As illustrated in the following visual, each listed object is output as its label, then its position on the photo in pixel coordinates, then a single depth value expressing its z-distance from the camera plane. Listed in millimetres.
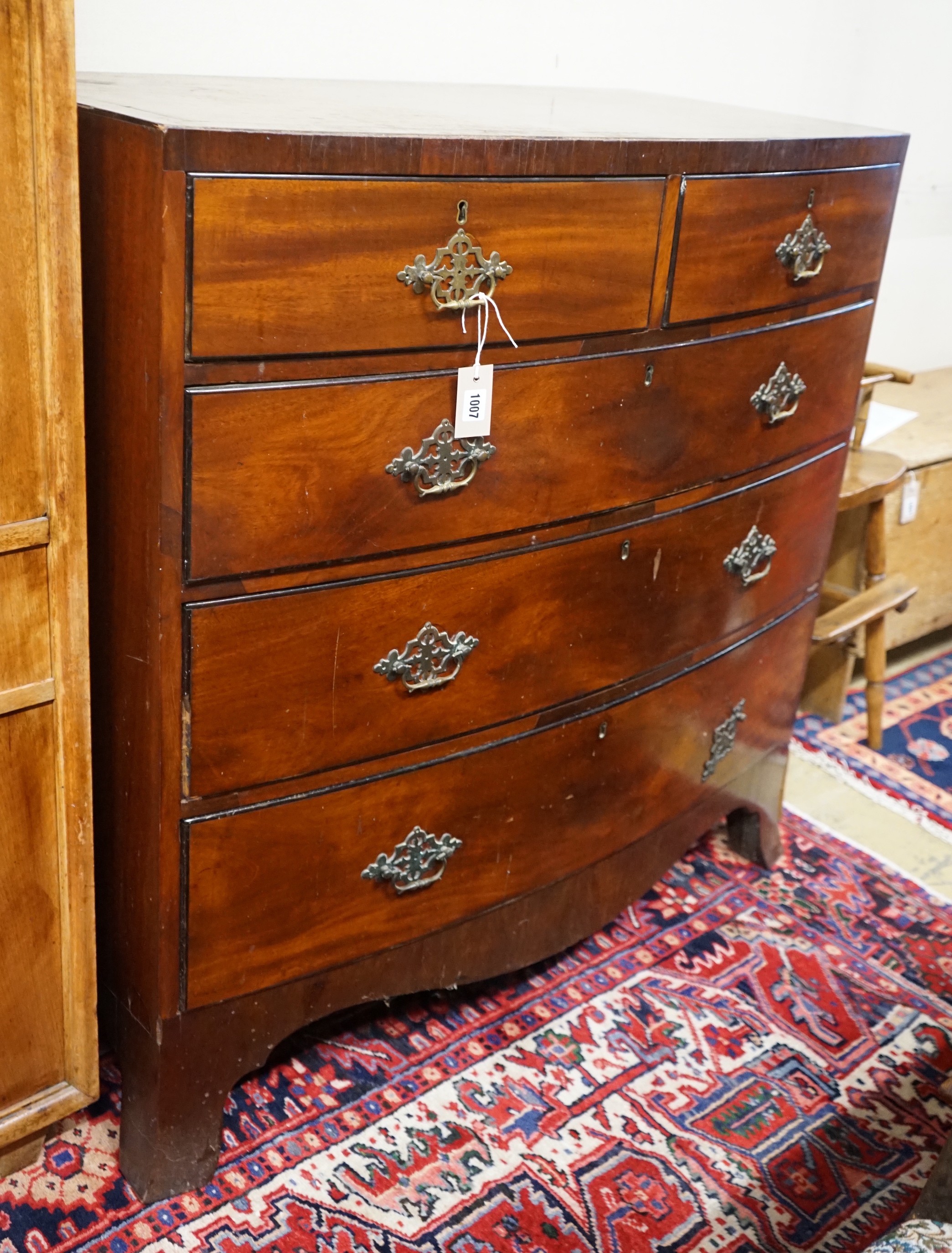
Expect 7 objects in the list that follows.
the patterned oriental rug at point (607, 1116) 1552
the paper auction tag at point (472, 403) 1328
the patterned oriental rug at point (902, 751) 2572
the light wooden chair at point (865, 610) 2492
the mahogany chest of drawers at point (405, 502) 1189
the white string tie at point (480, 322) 1290
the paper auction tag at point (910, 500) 2715
